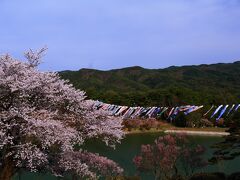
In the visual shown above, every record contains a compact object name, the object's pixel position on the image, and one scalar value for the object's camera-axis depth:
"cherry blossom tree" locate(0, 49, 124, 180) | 9.77
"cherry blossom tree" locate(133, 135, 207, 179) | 16.41
